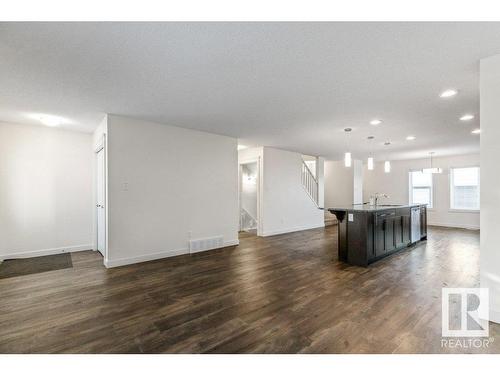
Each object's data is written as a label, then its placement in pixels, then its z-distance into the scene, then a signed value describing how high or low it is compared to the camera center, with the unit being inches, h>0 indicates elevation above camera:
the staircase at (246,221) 302.3 -44.7
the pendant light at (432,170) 300.4 +23.6
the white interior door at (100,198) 171.8 -8.6
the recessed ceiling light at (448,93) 114.5 +47.7
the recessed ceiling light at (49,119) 157.0 +48.4
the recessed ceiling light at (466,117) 153.8 +47.4
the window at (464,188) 304.3 -0.6
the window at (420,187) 344.2 +0.8
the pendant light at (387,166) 232.1 +21.6
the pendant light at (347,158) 183.5 +23.1
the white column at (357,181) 369.1 +10.4
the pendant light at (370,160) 188.6 +22.4
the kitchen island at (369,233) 154.7 -32.6
